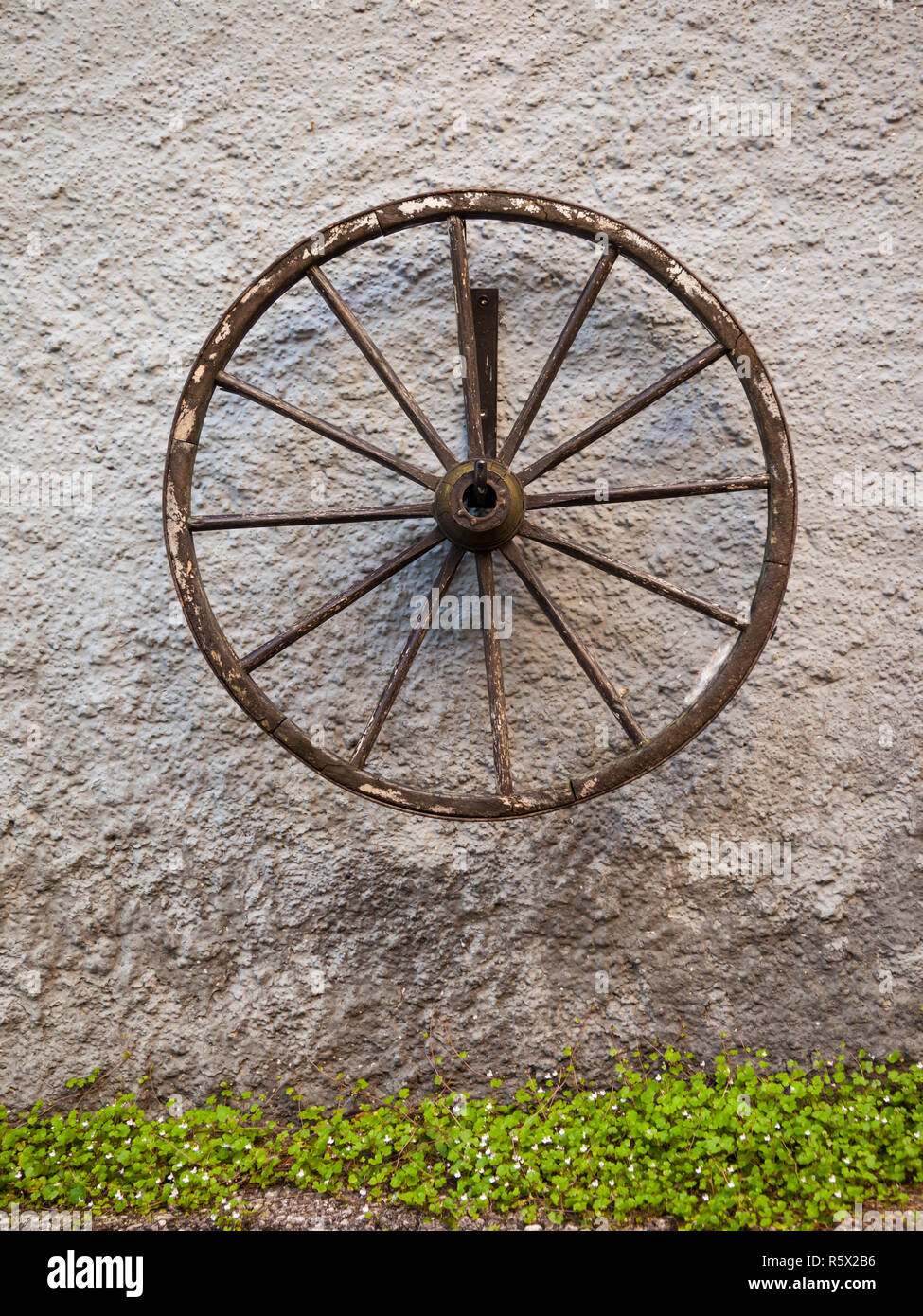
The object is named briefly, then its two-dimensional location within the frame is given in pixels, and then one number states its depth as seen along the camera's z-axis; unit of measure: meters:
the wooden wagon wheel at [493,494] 1.39
